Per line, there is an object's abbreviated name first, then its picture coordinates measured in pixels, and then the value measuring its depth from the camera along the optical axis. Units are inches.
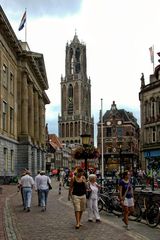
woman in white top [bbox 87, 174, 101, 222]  406.2
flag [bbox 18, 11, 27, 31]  1285.0
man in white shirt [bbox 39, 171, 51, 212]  516.5
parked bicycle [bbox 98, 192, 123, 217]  474.4
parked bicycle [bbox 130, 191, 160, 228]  374.3
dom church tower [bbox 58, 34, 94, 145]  4533.0
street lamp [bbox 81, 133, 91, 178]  657.6
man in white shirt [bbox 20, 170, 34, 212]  499.7
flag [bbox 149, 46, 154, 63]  1715.7
